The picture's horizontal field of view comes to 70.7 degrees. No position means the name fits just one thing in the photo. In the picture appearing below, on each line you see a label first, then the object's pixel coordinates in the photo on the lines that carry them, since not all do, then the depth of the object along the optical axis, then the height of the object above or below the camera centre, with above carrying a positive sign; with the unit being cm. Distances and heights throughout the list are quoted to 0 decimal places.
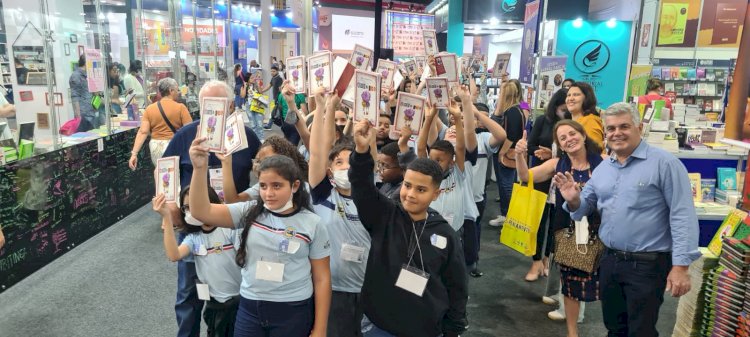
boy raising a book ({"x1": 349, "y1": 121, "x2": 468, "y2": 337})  216 -77
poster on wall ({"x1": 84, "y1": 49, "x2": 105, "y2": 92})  601 -7
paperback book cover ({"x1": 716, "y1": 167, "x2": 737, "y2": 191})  451 -84
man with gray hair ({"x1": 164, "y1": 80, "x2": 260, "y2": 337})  297 -63
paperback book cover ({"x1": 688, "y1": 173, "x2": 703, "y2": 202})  445 -89
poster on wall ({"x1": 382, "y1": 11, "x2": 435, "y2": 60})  1271 +95
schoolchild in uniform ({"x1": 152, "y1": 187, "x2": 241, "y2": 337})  270 -98
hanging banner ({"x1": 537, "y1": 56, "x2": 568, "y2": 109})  683 +2
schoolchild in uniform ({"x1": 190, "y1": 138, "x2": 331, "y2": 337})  227 -80
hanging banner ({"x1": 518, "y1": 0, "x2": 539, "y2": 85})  716 +45
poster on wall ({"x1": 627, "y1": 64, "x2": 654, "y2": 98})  779 -4
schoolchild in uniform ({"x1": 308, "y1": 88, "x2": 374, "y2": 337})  252 -80
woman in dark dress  322 -63
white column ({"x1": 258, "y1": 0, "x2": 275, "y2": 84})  1544 +90
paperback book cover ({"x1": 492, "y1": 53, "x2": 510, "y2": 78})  613 +9
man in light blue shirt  255 -74
